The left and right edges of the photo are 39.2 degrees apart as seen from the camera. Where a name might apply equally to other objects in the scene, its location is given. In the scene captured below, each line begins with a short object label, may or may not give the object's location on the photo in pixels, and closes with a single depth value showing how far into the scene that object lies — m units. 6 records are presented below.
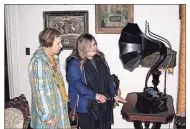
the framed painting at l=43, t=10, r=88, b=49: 3.21
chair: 2.60
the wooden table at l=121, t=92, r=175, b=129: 2.30
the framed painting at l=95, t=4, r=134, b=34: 3.09
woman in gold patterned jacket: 2.15
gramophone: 2.41
